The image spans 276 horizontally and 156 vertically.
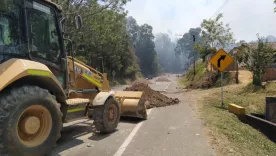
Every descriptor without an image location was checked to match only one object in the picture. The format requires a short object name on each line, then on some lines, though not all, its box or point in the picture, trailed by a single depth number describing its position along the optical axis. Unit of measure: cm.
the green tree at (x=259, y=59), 1474
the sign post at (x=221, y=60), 1082
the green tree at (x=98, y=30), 1839
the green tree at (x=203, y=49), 2850
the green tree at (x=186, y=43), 12171
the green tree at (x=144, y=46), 8952
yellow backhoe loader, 335
